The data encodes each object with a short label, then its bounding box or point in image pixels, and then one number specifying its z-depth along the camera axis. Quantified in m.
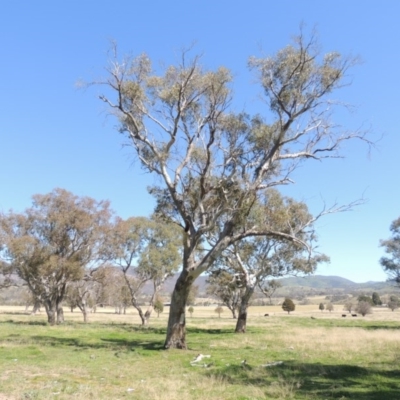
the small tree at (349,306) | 107.15
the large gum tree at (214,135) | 20.70
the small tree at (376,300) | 148.00
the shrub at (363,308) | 85.69
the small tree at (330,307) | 116.11
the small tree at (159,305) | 83.49
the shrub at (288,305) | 99.56
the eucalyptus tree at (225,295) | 63.51
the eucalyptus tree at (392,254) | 52.50
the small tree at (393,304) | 113.31
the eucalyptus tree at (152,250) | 50.59
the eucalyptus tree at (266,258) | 31.92
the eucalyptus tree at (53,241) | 41.88
